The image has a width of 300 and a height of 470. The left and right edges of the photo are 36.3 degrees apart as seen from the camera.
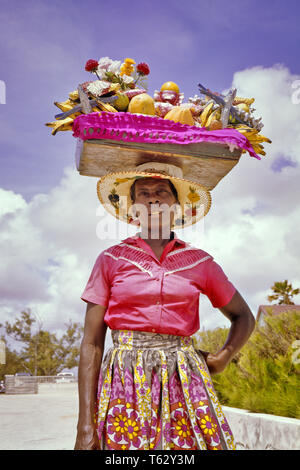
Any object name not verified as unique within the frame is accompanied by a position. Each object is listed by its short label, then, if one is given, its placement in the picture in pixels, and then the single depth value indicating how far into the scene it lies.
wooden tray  2.17
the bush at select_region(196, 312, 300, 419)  5.27
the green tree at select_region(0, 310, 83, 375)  27.52
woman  1.87
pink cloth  2.11
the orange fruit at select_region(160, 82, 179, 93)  2.62
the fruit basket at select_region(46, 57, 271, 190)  2.13
